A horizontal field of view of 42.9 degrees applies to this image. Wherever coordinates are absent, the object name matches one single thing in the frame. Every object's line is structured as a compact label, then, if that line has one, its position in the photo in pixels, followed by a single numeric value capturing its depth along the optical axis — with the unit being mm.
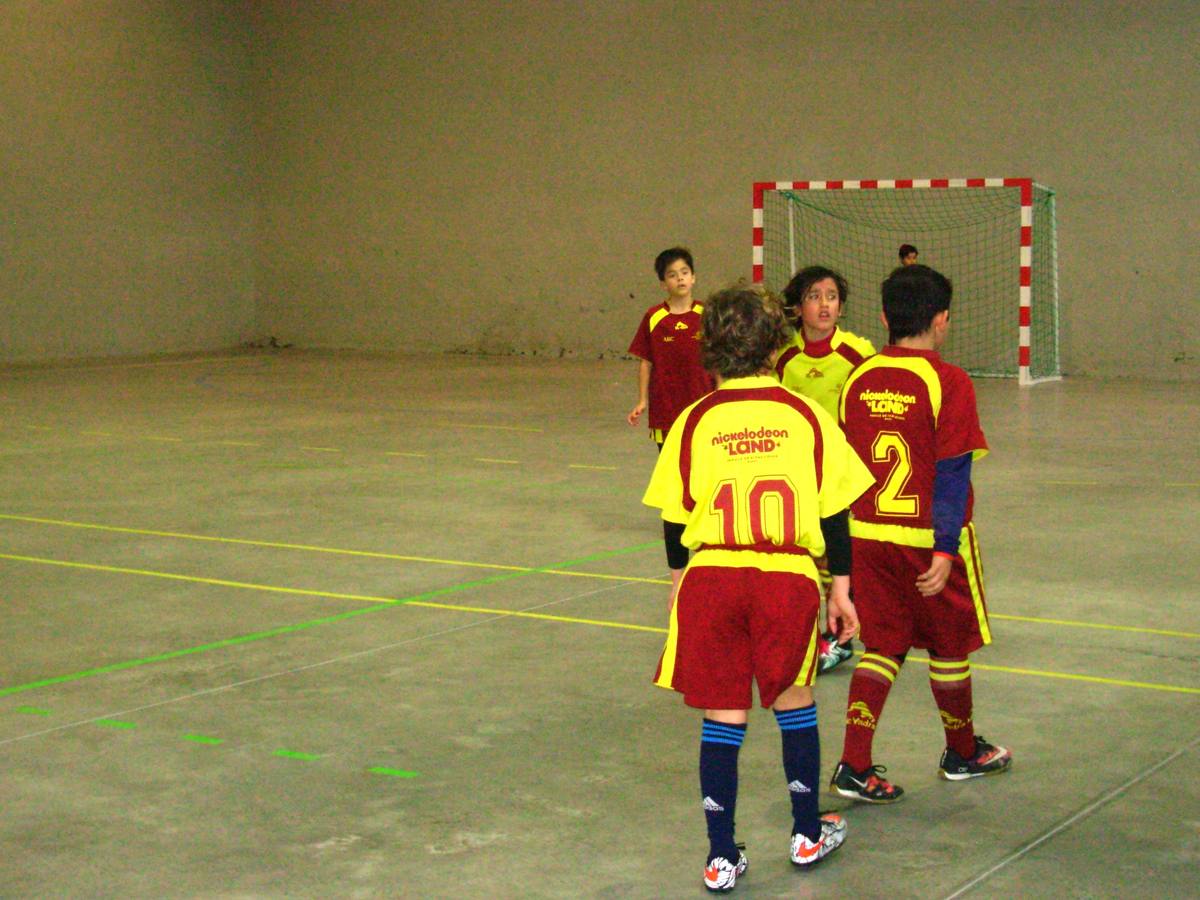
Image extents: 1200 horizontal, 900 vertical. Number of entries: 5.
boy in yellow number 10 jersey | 3555
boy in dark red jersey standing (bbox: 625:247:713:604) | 6949
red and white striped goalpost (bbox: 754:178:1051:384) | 16953
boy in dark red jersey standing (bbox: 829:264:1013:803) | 4145
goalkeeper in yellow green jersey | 5570
